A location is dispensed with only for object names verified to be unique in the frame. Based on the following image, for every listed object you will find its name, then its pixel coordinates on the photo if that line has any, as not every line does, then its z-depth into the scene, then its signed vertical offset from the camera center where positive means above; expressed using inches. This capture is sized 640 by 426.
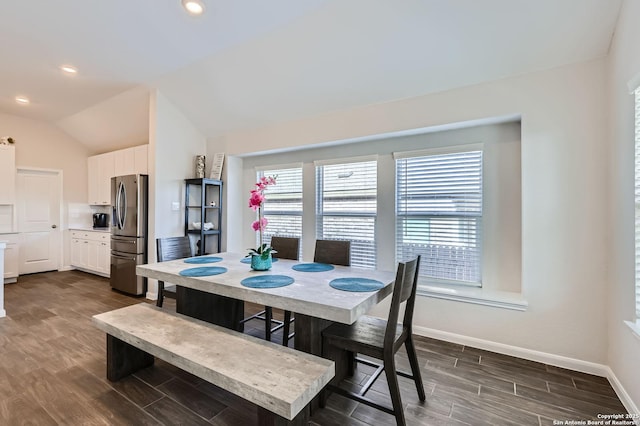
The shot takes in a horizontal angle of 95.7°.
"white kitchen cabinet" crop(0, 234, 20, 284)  202.1 -33.0
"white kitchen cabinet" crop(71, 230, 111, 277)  207.5 -30.4
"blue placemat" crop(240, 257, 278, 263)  113.2 -19.4
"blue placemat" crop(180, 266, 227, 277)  89.3 -19.4
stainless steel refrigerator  166.6 -12.6
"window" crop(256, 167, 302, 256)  170.1 +4.9
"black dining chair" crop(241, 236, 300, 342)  124.8 -16.4
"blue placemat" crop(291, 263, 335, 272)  99.1 -20.0
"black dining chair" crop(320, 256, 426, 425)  65.7 -32.3
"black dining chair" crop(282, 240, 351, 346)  111.7 -16.6
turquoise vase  96.5 -17.3
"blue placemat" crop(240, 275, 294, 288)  78.2 -19.9
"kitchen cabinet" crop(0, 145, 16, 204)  201.9 +26.6
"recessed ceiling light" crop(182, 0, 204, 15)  97.2 +70.4
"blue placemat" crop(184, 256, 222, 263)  111.7 -19.2
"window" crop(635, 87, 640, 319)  71.7 +5.1
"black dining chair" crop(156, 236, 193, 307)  115.5 -17.3
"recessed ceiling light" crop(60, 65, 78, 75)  142.8 +71.3
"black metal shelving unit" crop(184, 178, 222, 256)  173.5 -0.6
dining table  66.5 -20.3
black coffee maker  240.1 -7.5
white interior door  217.6 -6.0
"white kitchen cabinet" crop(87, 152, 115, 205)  224.3 +27.8
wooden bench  53.8 -32.8
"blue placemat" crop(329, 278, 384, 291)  75.9 -20.1
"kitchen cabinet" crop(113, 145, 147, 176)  196.4 +35.7
